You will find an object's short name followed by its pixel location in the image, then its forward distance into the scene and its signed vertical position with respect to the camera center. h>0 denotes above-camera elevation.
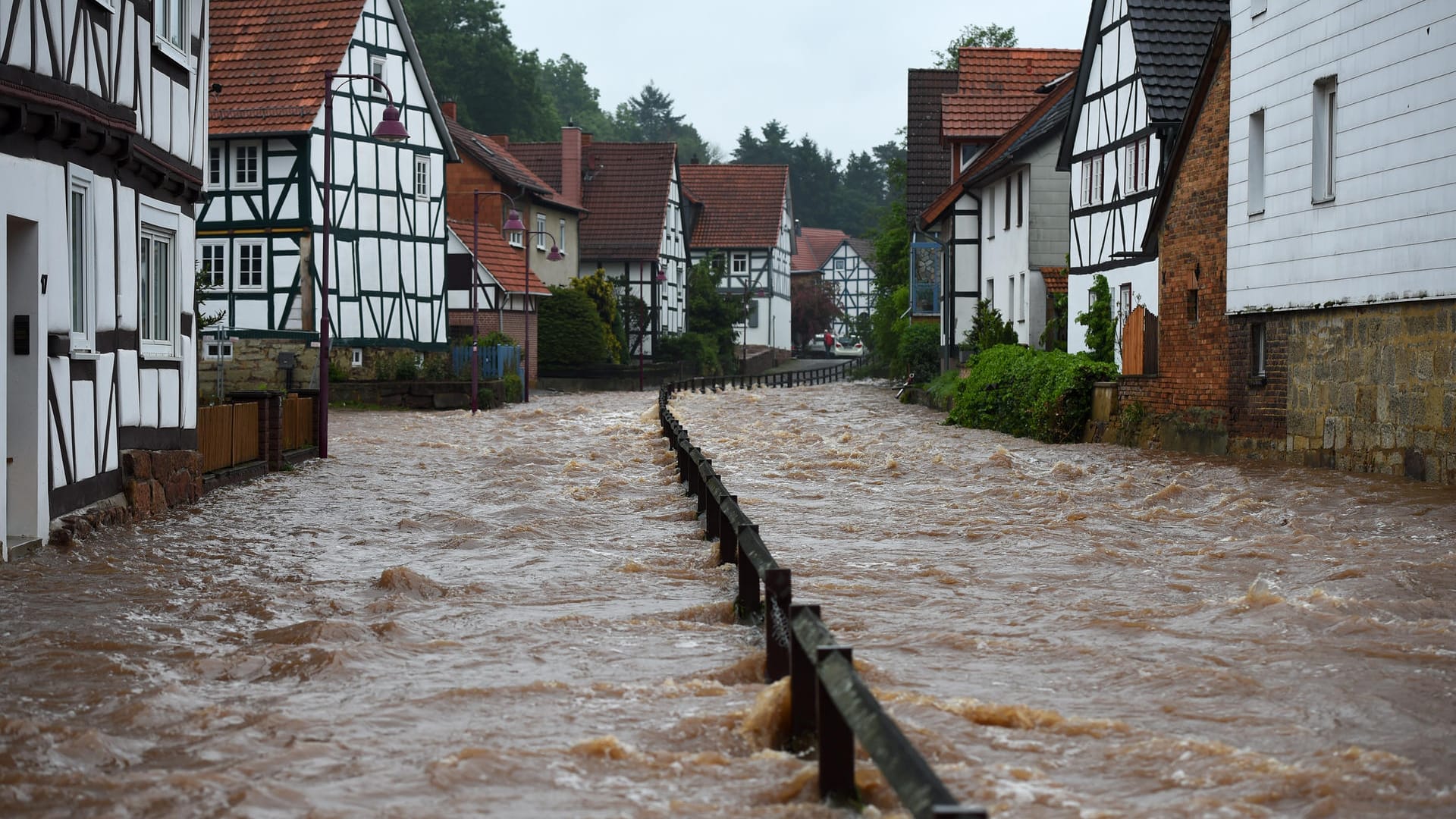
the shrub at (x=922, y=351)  49.91 +0.17
